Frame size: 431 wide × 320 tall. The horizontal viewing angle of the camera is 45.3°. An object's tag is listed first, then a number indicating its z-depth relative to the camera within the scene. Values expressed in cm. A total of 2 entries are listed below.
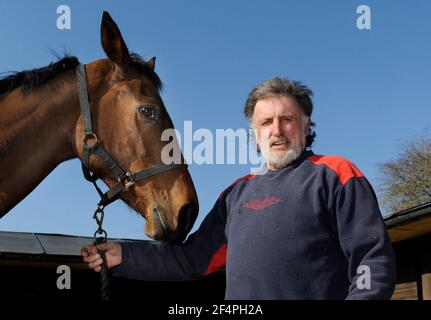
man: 224
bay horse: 328
